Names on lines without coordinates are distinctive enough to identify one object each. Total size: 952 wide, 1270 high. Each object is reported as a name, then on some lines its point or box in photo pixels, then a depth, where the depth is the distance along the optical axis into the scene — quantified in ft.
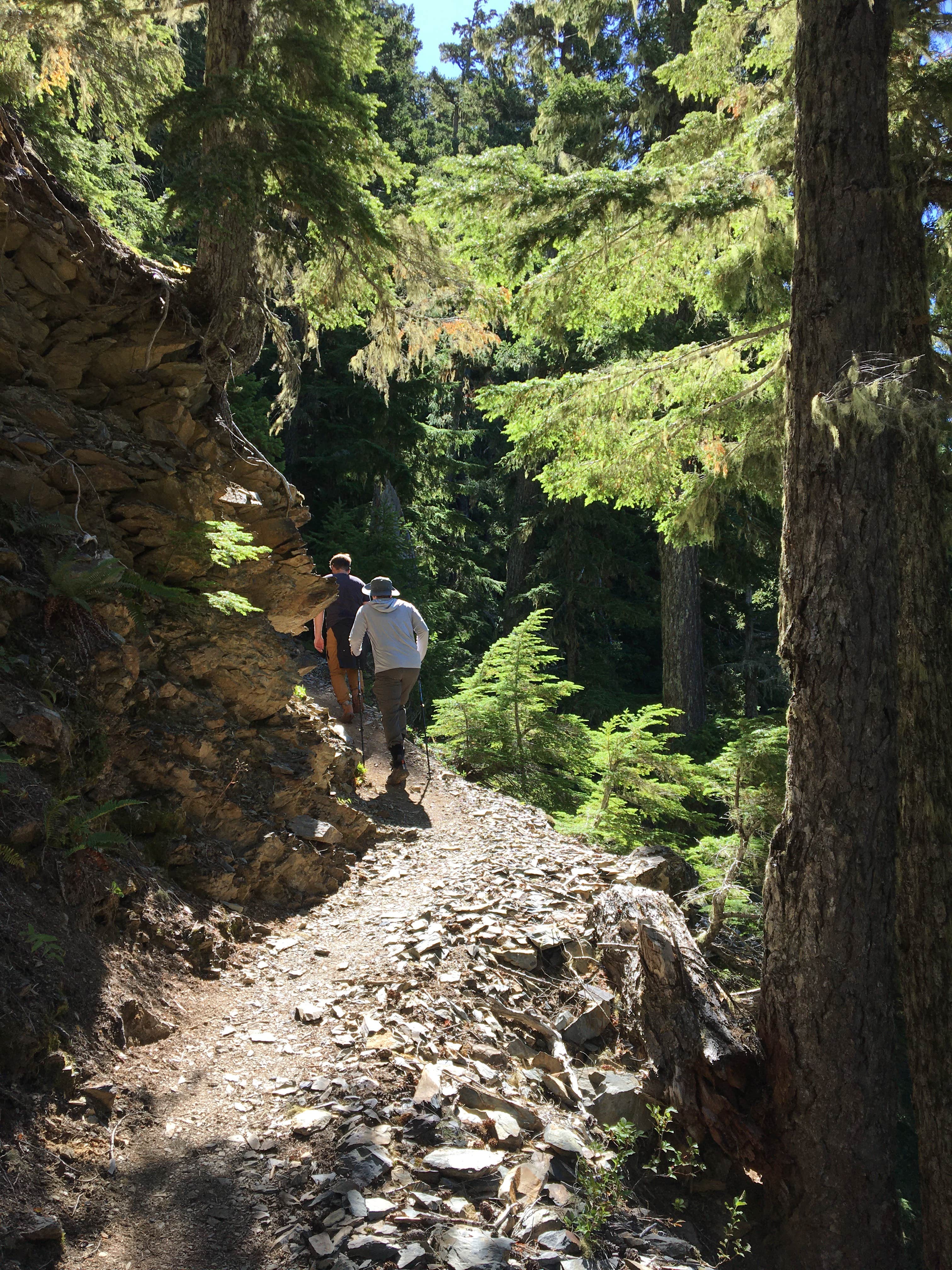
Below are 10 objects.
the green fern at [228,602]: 21.06
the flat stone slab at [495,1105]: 13.15
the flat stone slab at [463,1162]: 11.49
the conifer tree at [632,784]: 28.55
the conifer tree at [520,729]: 35.45
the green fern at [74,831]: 13.62
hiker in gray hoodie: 28.43
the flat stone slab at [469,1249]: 10.03
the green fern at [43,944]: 11.66
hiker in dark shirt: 32.14
